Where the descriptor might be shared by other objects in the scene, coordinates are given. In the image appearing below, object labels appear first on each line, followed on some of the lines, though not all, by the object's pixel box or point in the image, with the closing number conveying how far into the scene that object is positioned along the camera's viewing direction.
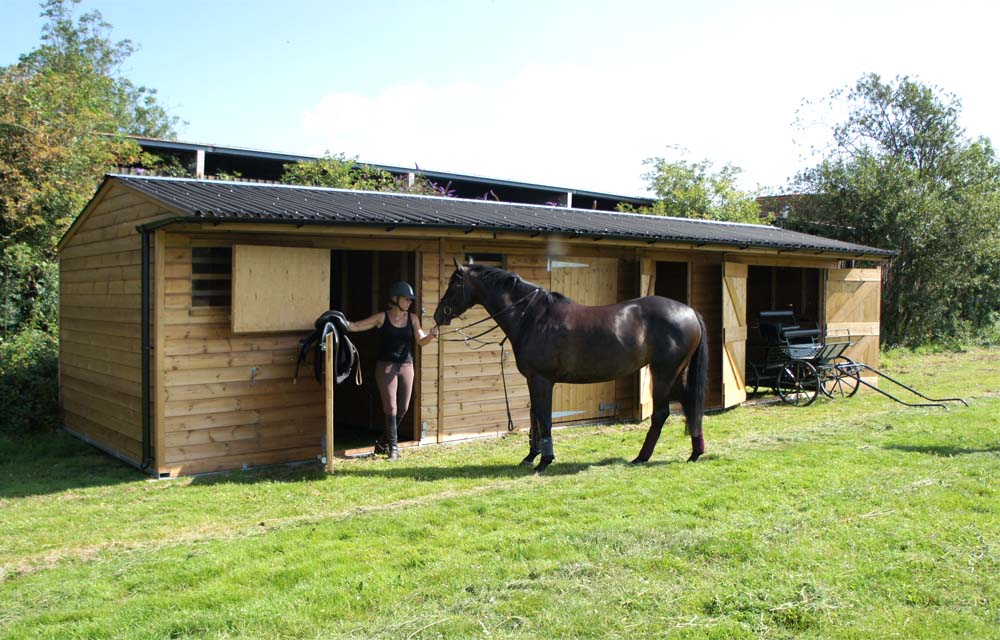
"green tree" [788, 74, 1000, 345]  21.12
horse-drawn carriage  12.07
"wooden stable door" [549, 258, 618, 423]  10.17
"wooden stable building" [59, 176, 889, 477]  7.35
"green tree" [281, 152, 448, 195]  18.20
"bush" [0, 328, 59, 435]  9.60
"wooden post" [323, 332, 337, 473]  7.28
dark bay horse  7.62
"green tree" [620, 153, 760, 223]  24.55
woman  8.07
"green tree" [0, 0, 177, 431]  10.26
